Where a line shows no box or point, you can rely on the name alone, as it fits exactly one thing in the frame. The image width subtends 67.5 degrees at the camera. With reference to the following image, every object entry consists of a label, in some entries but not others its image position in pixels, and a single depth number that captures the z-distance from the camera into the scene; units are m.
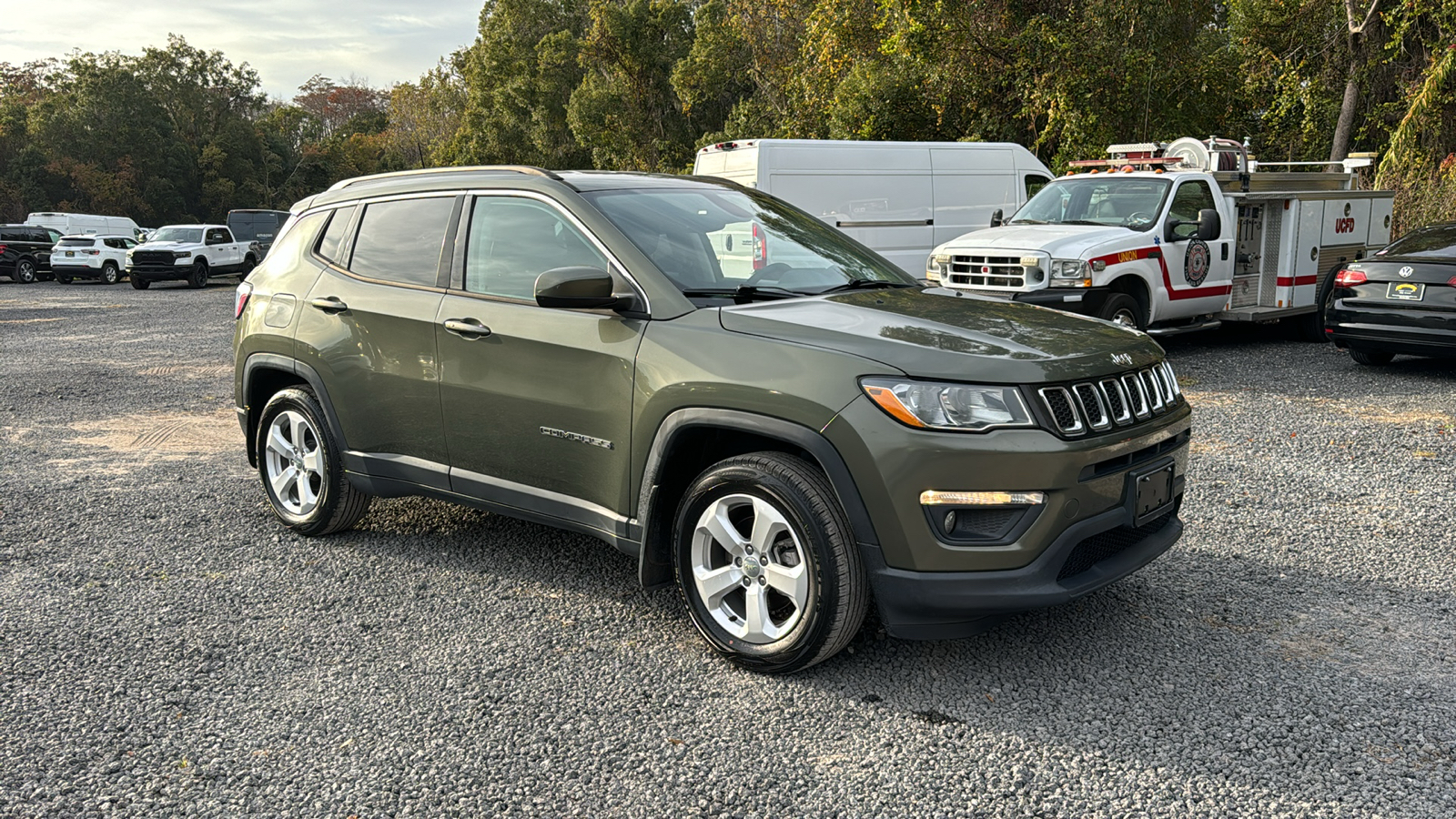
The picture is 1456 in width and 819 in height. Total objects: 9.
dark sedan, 9.41
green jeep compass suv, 3.38
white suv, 30.00
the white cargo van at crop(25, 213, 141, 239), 34.78
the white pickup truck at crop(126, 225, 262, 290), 28.11
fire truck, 10.34
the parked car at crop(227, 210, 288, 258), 32.88
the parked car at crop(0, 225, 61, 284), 30.66
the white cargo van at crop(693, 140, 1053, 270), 13.04
